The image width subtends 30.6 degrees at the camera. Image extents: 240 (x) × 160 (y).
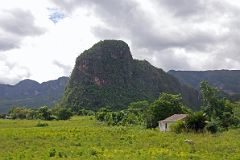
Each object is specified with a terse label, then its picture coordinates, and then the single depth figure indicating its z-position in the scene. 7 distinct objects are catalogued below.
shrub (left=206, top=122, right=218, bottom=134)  54.09
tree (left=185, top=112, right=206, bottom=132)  54.41
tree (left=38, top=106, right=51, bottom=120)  128.12
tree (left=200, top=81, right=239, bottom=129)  89.12
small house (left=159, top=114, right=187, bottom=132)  65.74
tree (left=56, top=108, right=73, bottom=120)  123.86
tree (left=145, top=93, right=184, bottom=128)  77.34
